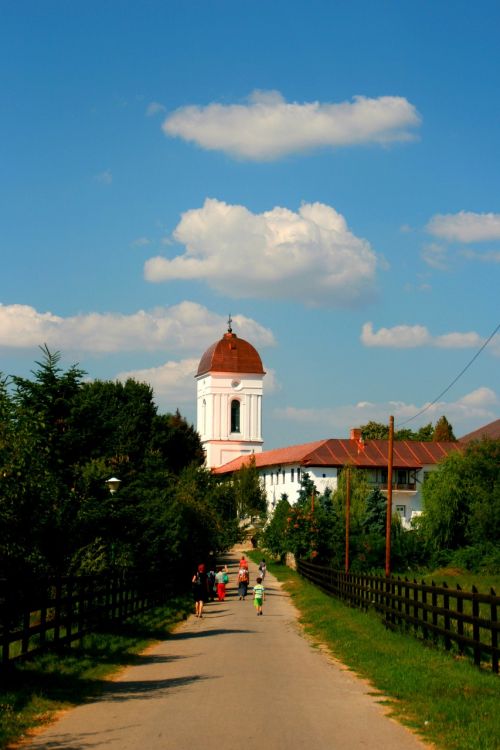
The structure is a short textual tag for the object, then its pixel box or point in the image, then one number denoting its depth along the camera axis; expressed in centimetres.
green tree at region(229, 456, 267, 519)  9950
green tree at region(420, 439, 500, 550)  7156
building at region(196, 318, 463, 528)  9441
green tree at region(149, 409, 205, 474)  7056
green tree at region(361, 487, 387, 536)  7944
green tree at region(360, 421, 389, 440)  13062
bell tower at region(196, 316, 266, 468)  12031
